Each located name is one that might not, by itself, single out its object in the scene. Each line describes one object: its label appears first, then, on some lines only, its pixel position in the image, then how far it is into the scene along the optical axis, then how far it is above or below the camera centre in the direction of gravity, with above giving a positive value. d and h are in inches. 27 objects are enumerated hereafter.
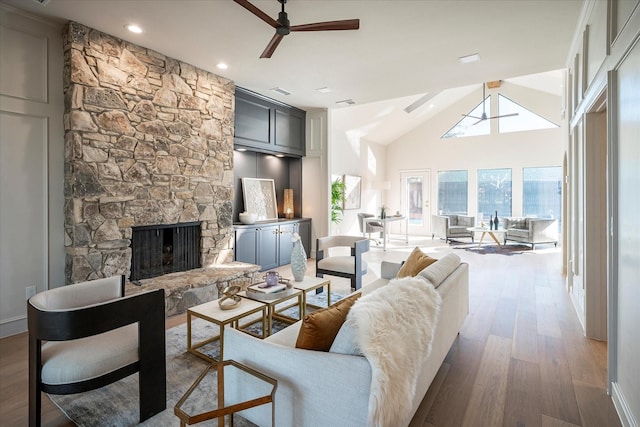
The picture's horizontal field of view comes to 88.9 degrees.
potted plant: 314.5 +13.1
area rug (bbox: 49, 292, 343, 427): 72.4 -45.5
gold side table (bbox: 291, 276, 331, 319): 119.1 -27.4
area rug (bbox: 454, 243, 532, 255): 290.8 -34.7
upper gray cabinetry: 204.5 +60.3
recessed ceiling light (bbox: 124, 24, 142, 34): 128.7 +74.1
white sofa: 52.5 -29.2
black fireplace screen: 152.3 -18.0
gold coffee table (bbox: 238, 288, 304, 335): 106.0 -28.9
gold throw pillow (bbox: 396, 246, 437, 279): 106.8 -17.3
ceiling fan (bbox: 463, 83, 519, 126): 361.2 +129.0
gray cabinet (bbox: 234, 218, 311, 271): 200.4 -19.3
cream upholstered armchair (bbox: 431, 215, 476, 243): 349.1 -15.1
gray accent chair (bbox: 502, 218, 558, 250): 305.9 -18.8
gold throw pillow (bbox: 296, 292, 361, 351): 59.4 -21.7
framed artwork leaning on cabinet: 222.1 +11.1
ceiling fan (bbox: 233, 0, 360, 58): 106.0 +62.3
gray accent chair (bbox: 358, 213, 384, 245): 342.3 -14.3
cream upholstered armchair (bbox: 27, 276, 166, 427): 63.5 -28.9
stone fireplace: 128.6 +29.7
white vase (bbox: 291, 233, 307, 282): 127.0 -18.8
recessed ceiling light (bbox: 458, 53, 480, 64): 157.5 +75.9
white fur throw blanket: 50.1 -22.5
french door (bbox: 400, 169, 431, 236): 422.6 +16.7
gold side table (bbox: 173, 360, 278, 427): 52.9 -32.3
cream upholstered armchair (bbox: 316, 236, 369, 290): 154.3 -24.9
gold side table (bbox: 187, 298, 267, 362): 91.4 -29.3
